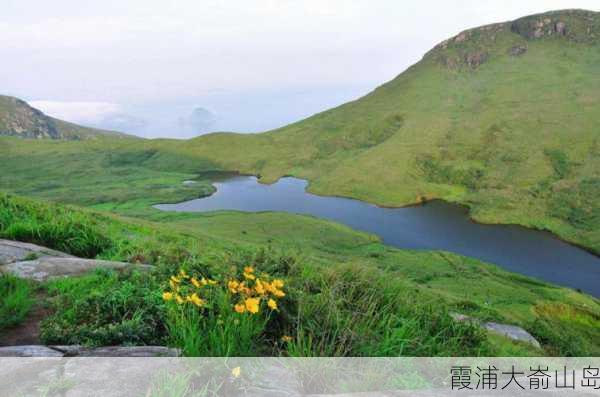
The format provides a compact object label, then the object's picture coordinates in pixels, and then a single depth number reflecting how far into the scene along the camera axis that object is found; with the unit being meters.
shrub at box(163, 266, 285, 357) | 4.54
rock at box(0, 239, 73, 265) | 8.38
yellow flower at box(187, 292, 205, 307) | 4.86
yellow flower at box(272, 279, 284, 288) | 5.43
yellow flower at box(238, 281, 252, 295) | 5.23
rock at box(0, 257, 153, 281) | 7.56
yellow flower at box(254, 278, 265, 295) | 5.12
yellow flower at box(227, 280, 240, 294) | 5.18
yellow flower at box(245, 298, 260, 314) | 4.62
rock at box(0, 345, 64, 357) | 4.56
